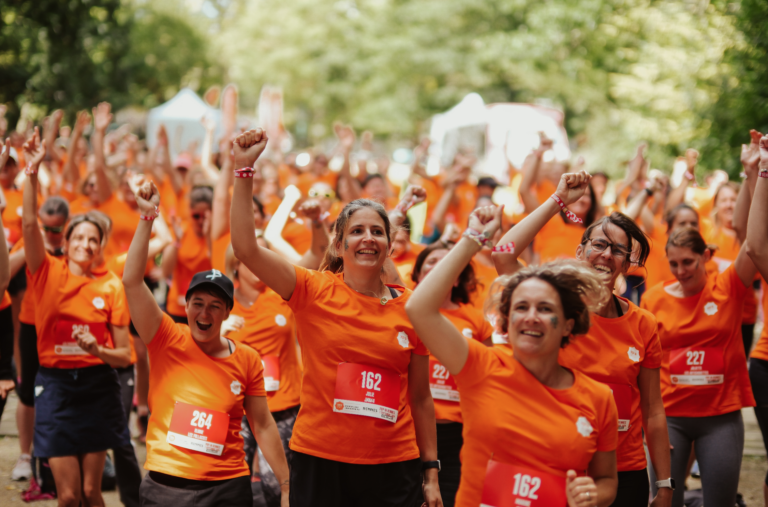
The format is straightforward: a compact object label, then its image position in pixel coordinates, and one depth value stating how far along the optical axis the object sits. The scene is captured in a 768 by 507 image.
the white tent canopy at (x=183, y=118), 22.45
